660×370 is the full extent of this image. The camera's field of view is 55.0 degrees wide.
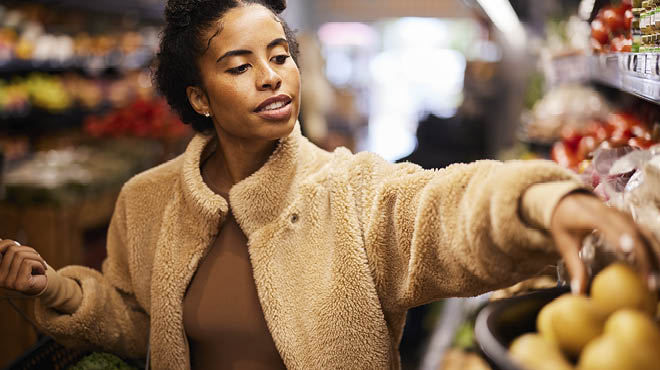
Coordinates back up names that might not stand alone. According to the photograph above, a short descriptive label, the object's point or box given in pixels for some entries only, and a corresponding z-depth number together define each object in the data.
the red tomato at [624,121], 2.09
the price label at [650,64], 1.19
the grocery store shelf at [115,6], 6.17
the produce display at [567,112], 3.06
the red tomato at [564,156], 2.31
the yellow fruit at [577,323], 0.71
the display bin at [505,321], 0.69
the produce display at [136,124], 4.76
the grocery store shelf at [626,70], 1.19
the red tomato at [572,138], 2.48
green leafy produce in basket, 1.60
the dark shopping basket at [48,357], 1.54
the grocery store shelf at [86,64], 5.44
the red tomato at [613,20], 1.87
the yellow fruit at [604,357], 0.64
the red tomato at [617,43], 1.78
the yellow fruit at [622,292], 0.70
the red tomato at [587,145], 2.18
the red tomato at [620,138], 1.92
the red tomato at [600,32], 2.03
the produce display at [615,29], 1.69
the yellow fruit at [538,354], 0.70
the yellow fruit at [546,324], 0.75
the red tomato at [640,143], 1.70
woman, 1.33
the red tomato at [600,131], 2.22
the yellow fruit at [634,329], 0.65
